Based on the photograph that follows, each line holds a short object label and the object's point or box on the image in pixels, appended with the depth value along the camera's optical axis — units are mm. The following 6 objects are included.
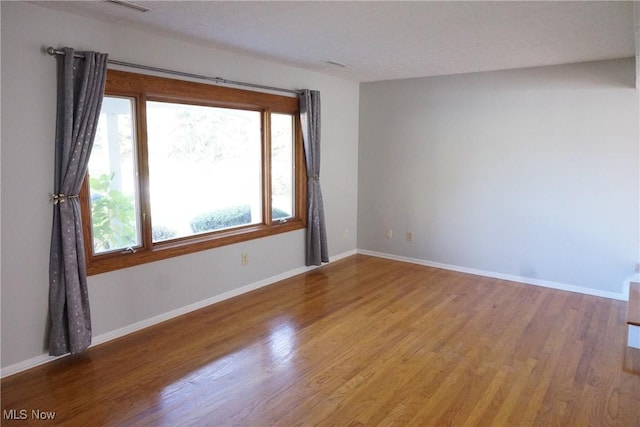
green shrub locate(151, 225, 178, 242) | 3779
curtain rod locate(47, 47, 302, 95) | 2867
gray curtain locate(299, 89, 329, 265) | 4918
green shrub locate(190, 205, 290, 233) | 4184
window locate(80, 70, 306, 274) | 3342
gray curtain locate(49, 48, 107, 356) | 2895
